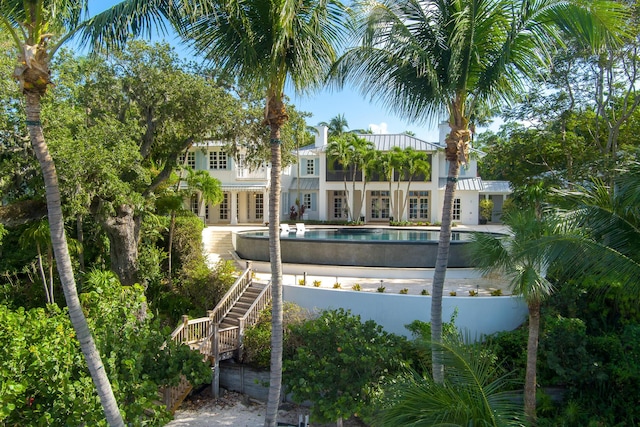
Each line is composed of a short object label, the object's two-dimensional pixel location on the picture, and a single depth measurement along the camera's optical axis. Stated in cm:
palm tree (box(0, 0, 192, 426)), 571
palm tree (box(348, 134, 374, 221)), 3102
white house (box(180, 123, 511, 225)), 3078
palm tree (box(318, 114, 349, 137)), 4650
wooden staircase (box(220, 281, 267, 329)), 1380
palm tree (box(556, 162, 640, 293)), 536
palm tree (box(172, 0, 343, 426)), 753
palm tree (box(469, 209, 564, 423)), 773
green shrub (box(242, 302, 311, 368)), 1248
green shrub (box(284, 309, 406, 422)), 995
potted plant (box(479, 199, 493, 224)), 3406
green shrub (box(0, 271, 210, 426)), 760
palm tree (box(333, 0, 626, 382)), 717
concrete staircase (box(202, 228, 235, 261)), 2123
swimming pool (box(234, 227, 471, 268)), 1709
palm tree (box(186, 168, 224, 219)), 1997
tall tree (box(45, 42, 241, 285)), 1300
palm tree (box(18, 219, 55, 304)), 1427
